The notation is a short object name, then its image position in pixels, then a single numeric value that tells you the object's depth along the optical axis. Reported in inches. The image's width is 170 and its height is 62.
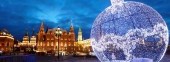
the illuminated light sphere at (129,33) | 192.3
